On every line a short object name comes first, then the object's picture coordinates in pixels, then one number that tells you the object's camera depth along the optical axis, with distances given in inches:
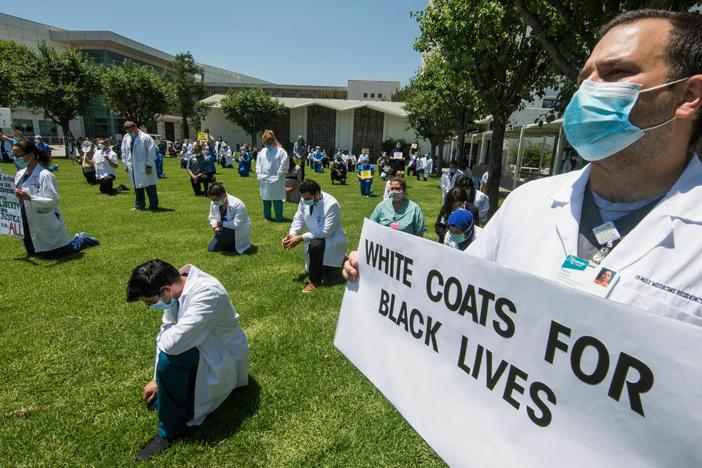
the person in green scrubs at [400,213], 197.8
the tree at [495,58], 357.1
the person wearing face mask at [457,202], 218.8
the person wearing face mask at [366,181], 602.2
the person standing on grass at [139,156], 376.2
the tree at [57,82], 1143.6
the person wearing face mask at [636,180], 44.8
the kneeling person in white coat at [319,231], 217.8
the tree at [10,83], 1119.0
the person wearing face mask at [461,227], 174.1
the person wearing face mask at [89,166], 560.7
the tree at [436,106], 807.1
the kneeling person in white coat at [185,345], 104.0
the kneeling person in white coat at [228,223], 271.1
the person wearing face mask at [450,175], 480.1
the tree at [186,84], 2153.1
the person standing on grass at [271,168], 361.7
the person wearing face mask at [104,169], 490.8
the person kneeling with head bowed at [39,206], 228.8
